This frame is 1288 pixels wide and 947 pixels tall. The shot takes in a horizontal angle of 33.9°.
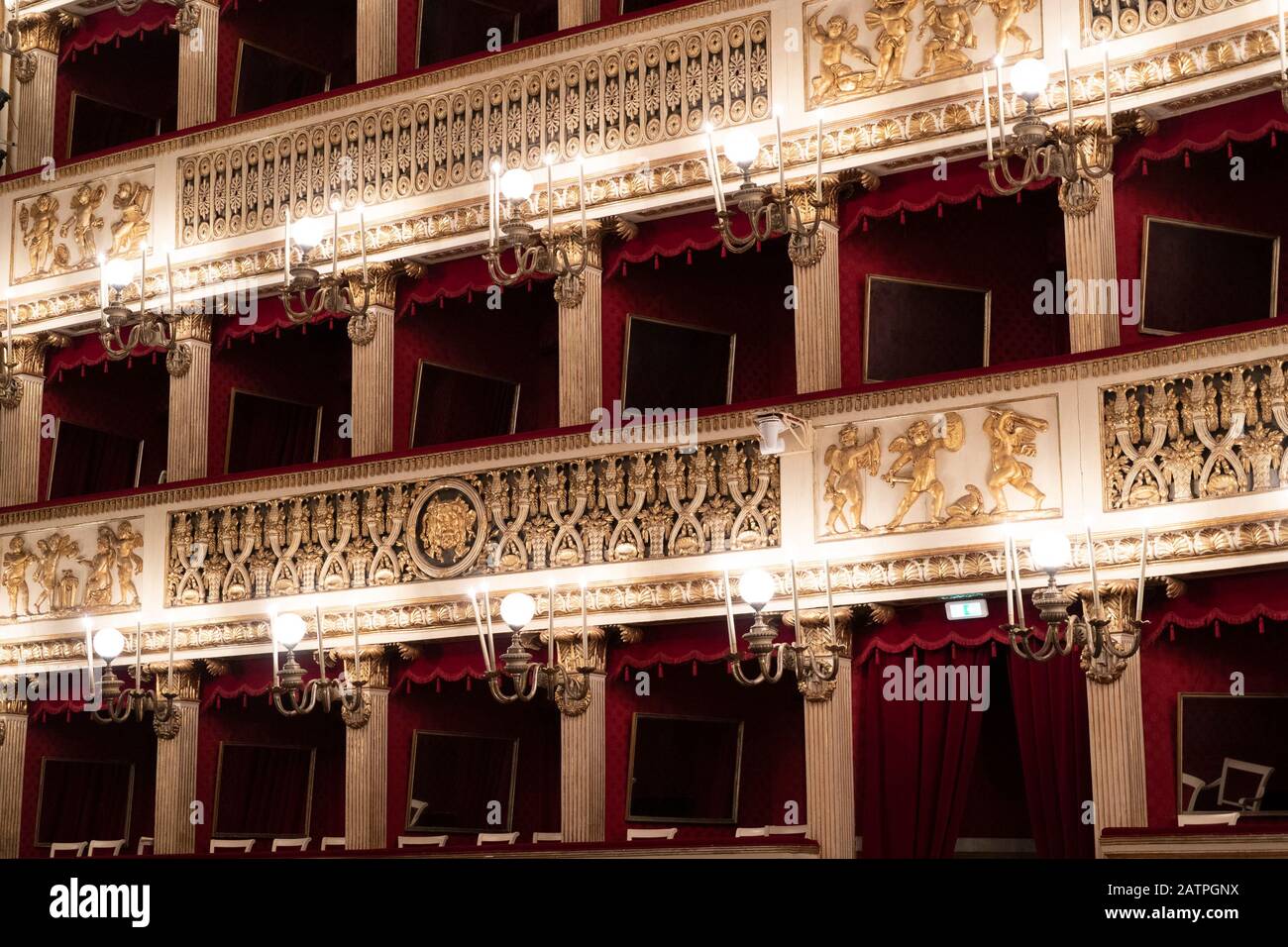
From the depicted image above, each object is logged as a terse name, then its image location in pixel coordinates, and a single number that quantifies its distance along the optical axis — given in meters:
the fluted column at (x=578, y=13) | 16.12
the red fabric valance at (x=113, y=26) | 18.70
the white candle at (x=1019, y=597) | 12.37
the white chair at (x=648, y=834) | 14.15
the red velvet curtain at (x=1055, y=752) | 12.89
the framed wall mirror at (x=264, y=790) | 16.91
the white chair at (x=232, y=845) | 16.25
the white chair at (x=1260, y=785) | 12.84
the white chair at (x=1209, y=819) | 12.07
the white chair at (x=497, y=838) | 15.31
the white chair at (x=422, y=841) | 15.16
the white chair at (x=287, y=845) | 16.30
